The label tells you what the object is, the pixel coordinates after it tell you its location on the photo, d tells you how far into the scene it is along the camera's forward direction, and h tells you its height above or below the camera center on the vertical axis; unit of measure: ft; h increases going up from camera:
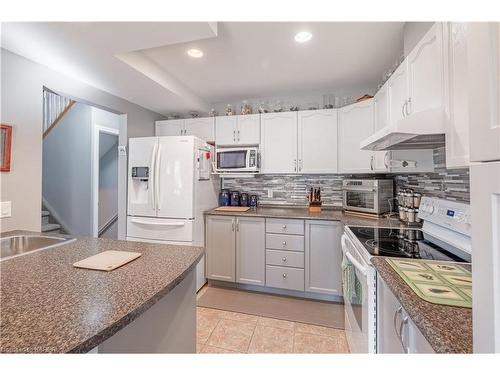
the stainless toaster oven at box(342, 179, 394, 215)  7.25 -0.16
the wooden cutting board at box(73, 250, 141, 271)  3.19 -1.06
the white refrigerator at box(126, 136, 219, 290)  8.11 +0.02
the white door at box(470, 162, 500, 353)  1.38 -0.42
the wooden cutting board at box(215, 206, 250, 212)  9.24 -0.77
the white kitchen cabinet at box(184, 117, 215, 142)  9.96 +2.82
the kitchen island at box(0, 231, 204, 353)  1.82 -1.13
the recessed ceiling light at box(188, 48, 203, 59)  6.52 +4.07
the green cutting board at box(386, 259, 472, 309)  2.53 -1.19
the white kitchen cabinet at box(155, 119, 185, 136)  10.33 +2.94
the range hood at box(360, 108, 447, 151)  3.64 +1.04
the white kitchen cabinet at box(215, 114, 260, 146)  9.48 +2.60
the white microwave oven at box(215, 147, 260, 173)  9.16 +1.28
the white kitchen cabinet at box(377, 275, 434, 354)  2.47 -1.76
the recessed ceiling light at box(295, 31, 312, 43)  5.68 +3.99
